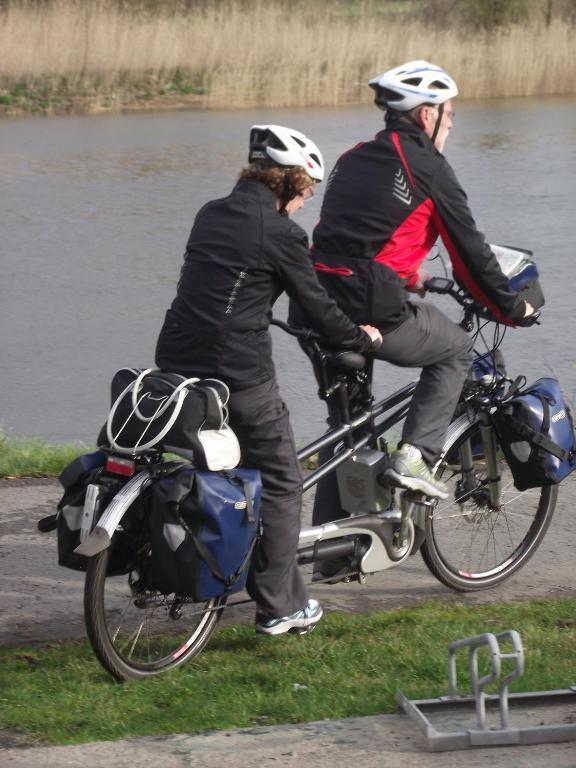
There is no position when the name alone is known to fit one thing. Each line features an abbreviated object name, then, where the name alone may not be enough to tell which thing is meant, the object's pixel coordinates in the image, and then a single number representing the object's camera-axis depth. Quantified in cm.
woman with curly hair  878
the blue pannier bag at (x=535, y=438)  1059
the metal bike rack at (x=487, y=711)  735
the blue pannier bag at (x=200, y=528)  847
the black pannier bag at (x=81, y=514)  856
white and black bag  855
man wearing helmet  973
